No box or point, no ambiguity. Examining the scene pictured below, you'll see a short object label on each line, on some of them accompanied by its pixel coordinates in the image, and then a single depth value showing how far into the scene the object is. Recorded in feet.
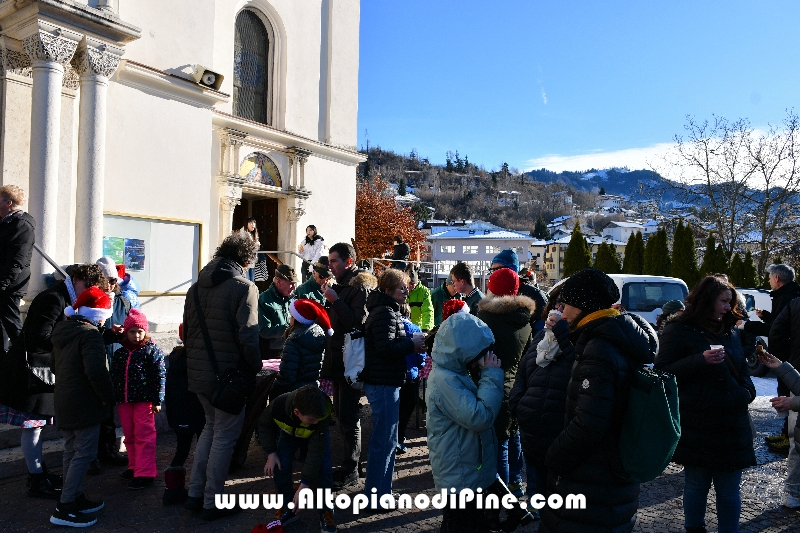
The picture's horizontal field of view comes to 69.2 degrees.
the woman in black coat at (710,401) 12.08
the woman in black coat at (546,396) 11.25
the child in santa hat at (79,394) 13.91
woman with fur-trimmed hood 13.82
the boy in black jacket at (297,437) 12.59
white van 39.83
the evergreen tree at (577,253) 107.55
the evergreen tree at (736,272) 81.46
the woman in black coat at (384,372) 14.65
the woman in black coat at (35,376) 15.29
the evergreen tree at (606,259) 97.86
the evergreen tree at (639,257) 105.27
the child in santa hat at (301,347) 14.89
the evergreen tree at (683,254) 91.20
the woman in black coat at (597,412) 8.51
